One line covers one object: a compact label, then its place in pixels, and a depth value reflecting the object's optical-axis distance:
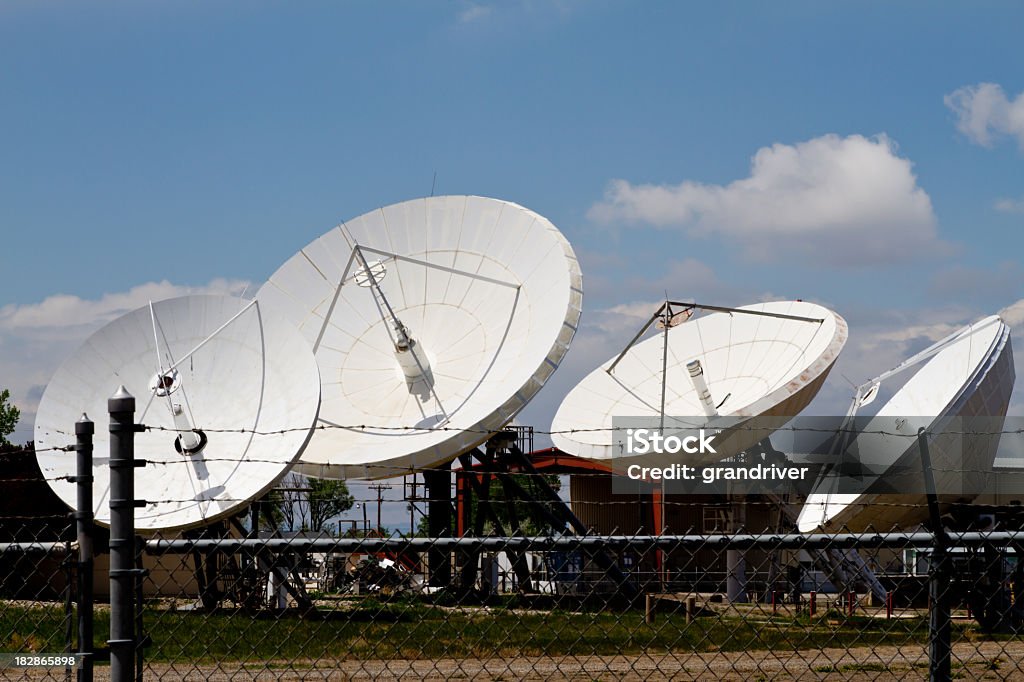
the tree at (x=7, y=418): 68.88
